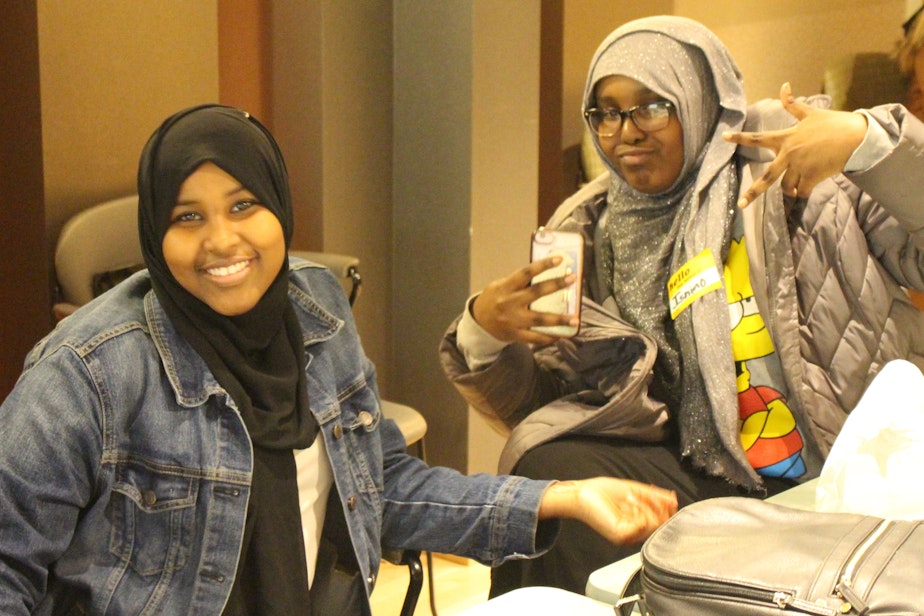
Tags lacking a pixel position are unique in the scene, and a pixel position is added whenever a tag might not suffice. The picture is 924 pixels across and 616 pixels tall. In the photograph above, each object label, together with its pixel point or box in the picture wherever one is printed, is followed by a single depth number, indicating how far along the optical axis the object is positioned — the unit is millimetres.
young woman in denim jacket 1148
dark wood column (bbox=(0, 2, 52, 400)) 2315
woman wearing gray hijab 1764
